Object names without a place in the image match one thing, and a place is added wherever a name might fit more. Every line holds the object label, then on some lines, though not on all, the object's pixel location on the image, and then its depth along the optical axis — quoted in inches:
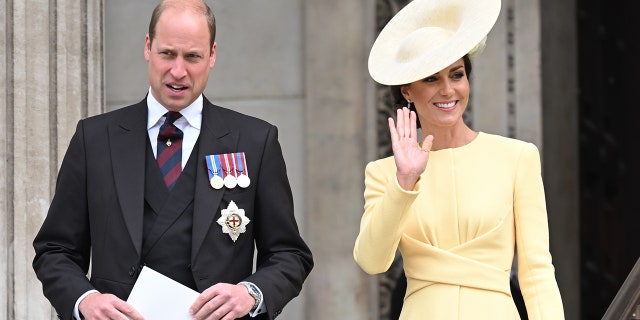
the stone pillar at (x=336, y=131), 675.4
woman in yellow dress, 409.1
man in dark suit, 398.9
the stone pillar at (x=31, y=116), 633.6
